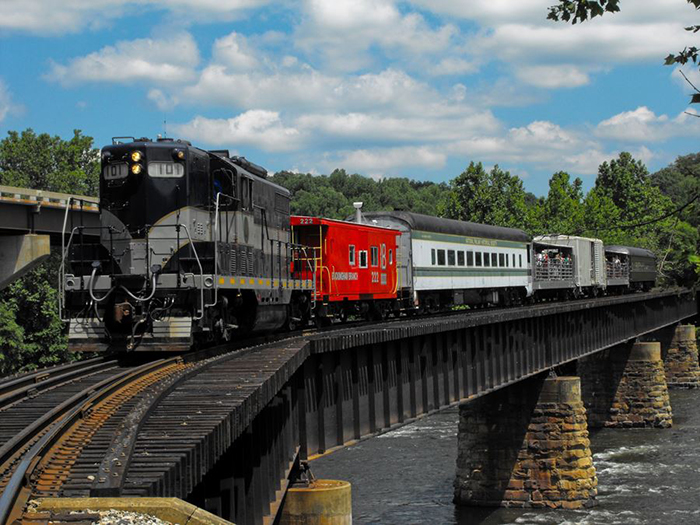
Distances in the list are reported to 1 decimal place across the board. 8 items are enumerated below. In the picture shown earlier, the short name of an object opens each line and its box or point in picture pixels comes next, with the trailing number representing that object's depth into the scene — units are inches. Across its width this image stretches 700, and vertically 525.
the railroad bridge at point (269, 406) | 332.5
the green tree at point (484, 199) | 4399.6
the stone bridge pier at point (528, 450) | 1504.7
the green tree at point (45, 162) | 3161.9
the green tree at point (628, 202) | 4471.0
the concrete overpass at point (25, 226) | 1692.9
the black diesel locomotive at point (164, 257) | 709.3
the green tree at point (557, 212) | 4392.2
